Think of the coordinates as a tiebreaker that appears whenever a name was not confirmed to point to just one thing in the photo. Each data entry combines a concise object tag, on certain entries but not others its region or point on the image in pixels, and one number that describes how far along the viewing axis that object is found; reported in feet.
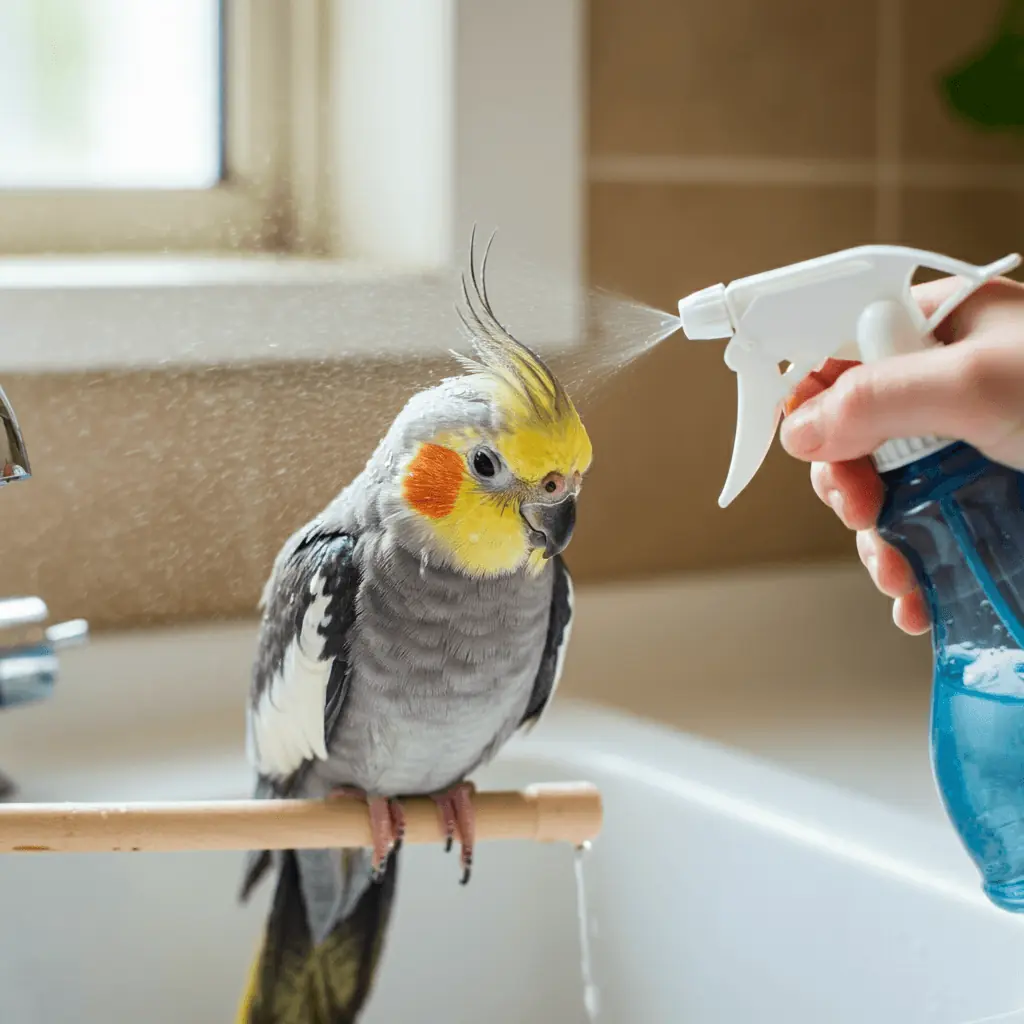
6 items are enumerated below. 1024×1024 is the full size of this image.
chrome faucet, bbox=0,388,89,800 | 2.79
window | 3.12
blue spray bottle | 2.11
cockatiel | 2.16
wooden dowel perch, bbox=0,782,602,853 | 2.19
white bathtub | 2.64
